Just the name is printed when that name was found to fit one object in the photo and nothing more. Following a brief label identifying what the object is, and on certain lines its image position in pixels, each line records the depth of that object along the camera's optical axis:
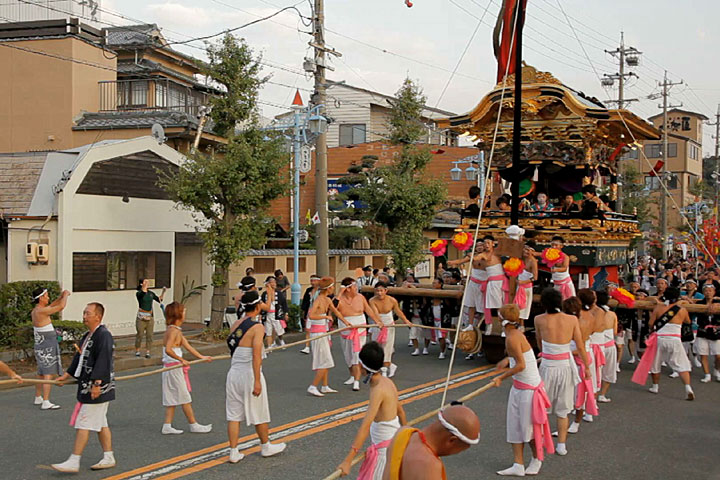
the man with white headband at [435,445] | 3.59
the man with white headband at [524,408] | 7.52
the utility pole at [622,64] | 38.81
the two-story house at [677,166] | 56.72
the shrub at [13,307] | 14.25
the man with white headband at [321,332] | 11.29
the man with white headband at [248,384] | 7.86
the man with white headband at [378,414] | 5.77
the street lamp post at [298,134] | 18.41
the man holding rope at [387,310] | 12.83
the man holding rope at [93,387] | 7.49
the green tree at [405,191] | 26.30
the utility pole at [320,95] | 18.45
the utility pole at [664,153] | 37.95
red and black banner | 13.80
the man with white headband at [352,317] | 12.23
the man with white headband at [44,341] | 10.76
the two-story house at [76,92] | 23.47
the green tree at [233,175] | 16.78
